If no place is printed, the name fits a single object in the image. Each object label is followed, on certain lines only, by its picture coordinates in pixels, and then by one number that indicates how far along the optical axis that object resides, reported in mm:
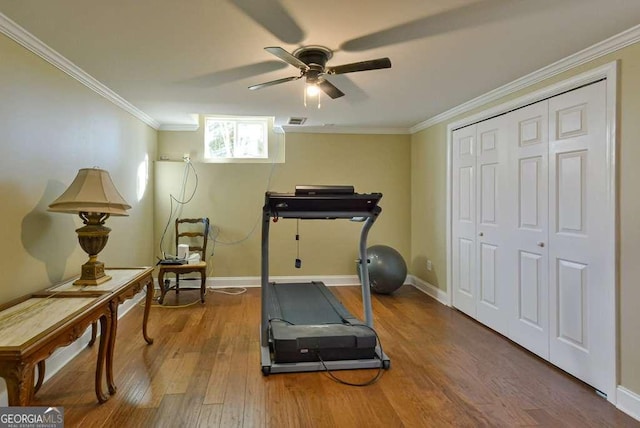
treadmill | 2471
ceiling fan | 2158
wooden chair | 3967
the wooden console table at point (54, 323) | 1379
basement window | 4875
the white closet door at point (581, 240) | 2219
